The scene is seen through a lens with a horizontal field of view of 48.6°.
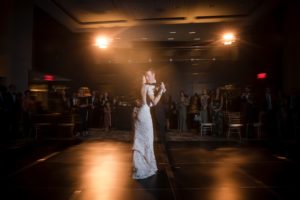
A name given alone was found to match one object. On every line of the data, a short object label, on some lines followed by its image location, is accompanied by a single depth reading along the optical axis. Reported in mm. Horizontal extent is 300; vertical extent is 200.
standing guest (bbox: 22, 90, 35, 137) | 12750
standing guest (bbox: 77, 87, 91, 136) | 13455
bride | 6168
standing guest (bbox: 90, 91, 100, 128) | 16545
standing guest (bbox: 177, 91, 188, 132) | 15047
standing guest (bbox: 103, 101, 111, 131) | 15938
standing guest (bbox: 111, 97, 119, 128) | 16500
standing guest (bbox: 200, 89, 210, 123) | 13857
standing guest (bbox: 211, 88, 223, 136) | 13363
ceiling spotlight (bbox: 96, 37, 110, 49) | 18906
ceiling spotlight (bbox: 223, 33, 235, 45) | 18027
